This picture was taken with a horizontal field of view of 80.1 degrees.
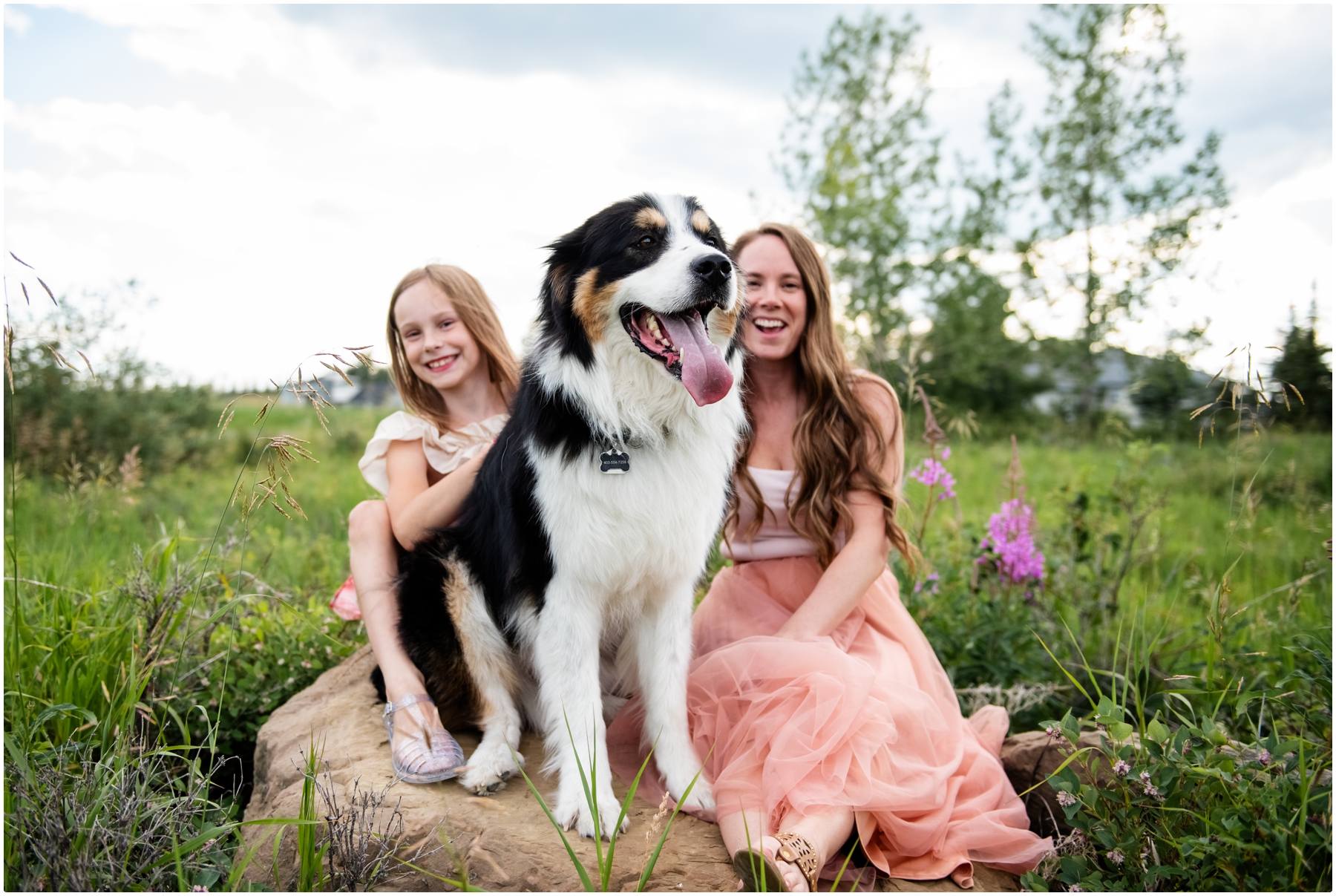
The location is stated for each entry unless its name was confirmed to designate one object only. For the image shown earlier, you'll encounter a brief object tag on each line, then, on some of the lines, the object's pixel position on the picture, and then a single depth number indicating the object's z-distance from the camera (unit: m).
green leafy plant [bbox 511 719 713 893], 1.78
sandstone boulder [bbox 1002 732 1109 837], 2.57
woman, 2.22
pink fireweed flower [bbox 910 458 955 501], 3.52
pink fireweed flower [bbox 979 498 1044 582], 3.59
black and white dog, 2.32
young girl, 2.84
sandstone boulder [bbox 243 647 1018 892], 2.06
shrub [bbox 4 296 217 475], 6.23
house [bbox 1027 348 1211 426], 12.27
